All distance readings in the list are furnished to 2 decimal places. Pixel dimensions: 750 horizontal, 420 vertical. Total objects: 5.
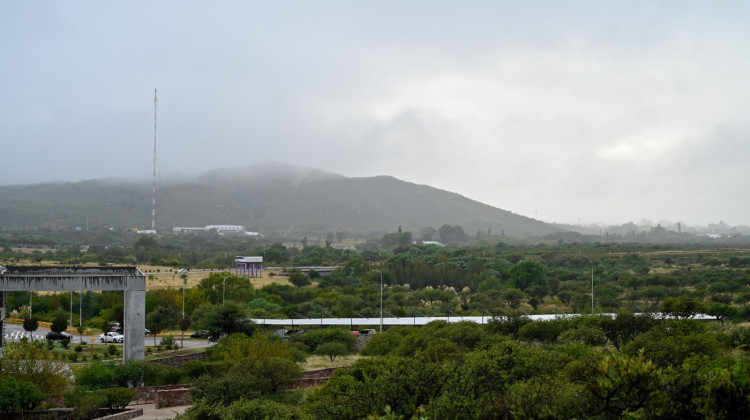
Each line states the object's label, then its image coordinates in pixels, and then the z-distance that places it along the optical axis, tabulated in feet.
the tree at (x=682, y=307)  160.66
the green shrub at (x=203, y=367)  113.80
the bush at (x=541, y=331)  133.18
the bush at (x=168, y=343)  149.16
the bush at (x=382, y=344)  132.57
